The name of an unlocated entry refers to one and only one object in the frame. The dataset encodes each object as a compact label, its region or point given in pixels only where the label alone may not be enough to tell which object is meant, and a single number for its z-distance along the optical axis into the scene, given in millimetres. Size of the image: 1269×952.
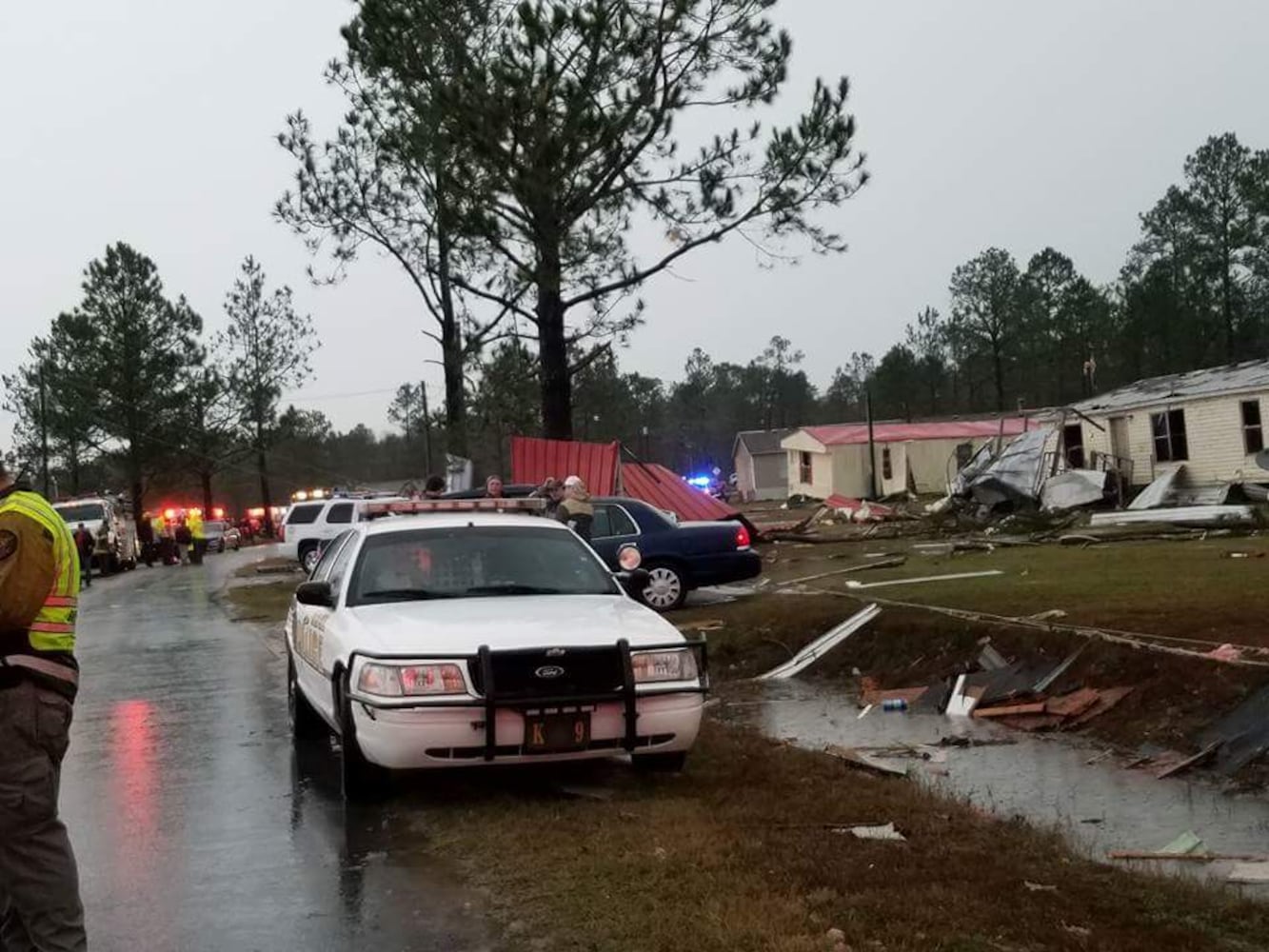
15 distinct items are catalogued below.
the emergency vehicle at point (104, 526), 39031
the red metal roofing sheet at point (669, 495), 24297
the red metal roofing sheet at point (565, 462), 22969
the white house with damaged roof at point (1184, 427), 27734
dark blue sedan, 15234
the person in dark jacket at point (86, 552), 33594
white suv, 28547
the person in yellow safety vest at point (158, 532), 47406
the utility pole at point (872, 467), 50019
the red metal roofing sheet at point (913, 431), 52344
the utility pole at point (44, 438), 53562
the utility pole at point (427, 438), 46953
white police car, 6195
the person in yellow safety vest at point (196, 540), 44844
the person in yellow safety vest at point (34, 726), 3834
